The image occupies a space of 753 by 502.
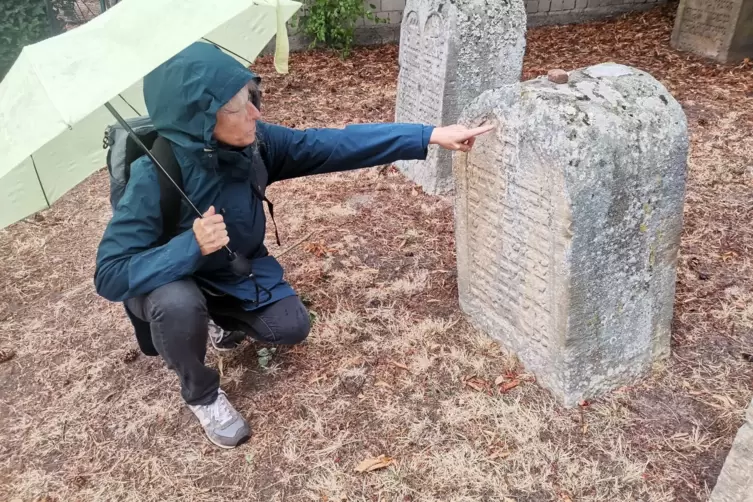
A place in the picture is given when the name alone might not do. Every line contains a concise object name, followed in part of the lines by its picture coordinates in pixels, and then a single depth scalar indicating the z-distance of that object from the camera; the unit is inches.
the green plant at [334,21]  299.6
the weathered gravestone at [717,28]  260.1
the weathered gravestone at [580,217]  81.7
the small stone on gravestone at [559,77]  87.7
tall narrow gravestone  155.8
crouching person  80.2
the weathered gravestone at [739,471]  70.4
